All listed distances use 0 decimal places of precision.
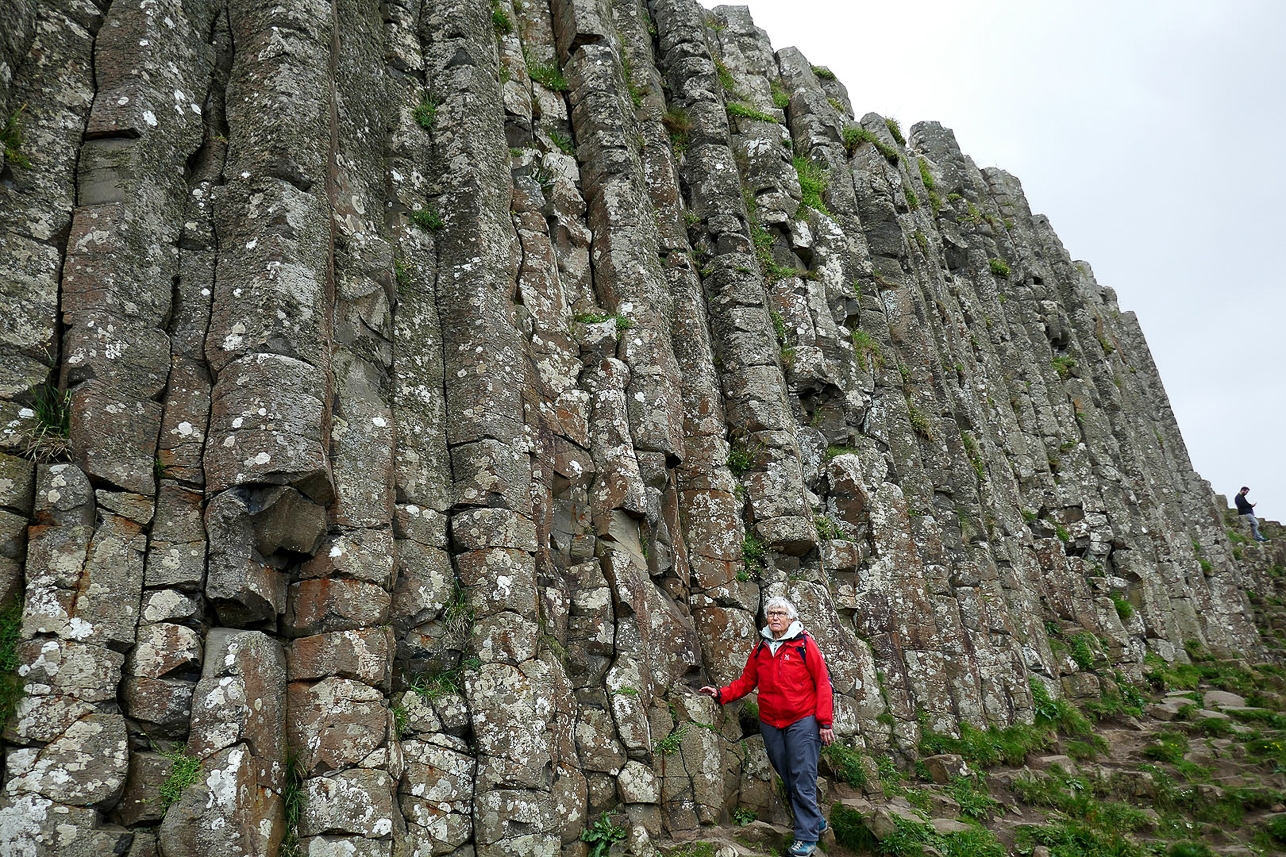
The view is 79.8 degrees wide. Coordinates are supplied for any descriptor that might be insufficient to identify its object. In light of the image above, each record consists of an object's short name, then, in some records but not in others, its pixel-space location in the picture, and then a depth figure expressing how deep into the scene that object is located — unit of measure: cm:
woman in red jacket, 945
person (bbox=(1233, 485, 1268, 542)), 4357
